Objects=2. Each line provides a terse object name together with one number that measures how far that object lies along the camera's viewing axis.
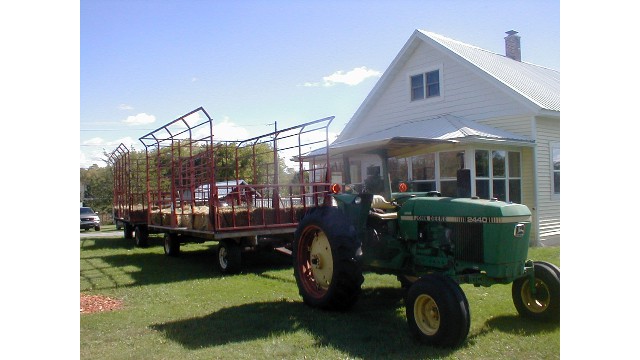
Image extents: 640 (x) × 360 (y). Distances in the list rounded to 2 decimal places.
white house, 10.70
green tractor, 4.28
